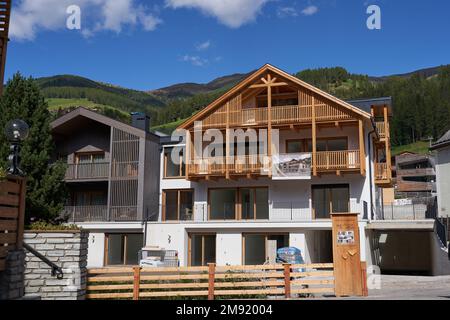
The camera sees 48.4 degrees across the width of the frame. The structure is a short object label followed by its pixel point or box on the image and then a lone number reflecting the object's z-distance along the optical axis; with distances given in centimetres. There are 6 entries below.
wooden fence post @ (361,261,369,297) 1459
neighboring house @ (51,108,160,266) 2856
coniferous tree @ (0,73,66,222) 2028
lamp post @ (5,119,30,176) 1114
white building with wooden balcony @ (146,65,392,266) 2606
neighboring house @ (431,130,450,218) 3753
